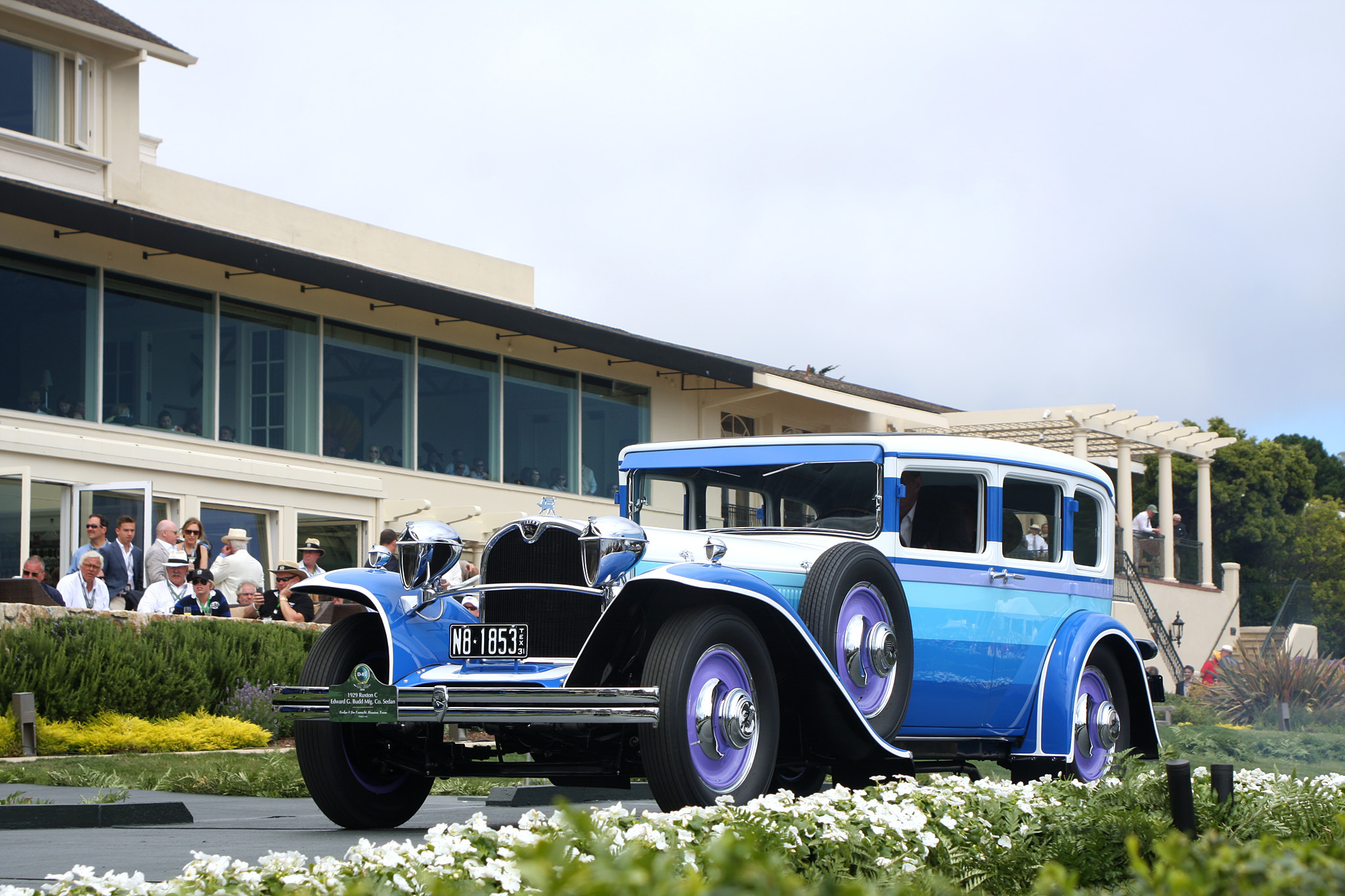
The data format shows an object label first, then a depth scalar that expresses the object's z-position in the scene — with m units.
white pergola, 31.48
